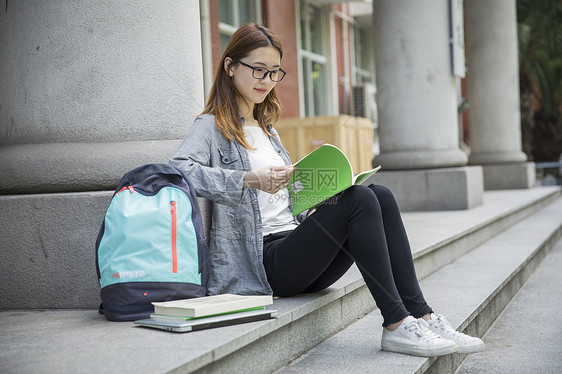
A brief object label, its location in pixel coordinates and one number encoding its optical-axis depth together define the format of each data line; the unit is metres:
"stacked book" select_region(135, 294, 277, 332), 2.41
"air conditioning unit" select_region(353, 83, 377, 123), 19.11
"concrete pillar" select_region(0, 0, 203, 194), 3.15
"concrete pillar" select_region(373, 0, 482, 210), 7.26
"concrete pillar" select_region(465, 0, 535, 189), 11.23
